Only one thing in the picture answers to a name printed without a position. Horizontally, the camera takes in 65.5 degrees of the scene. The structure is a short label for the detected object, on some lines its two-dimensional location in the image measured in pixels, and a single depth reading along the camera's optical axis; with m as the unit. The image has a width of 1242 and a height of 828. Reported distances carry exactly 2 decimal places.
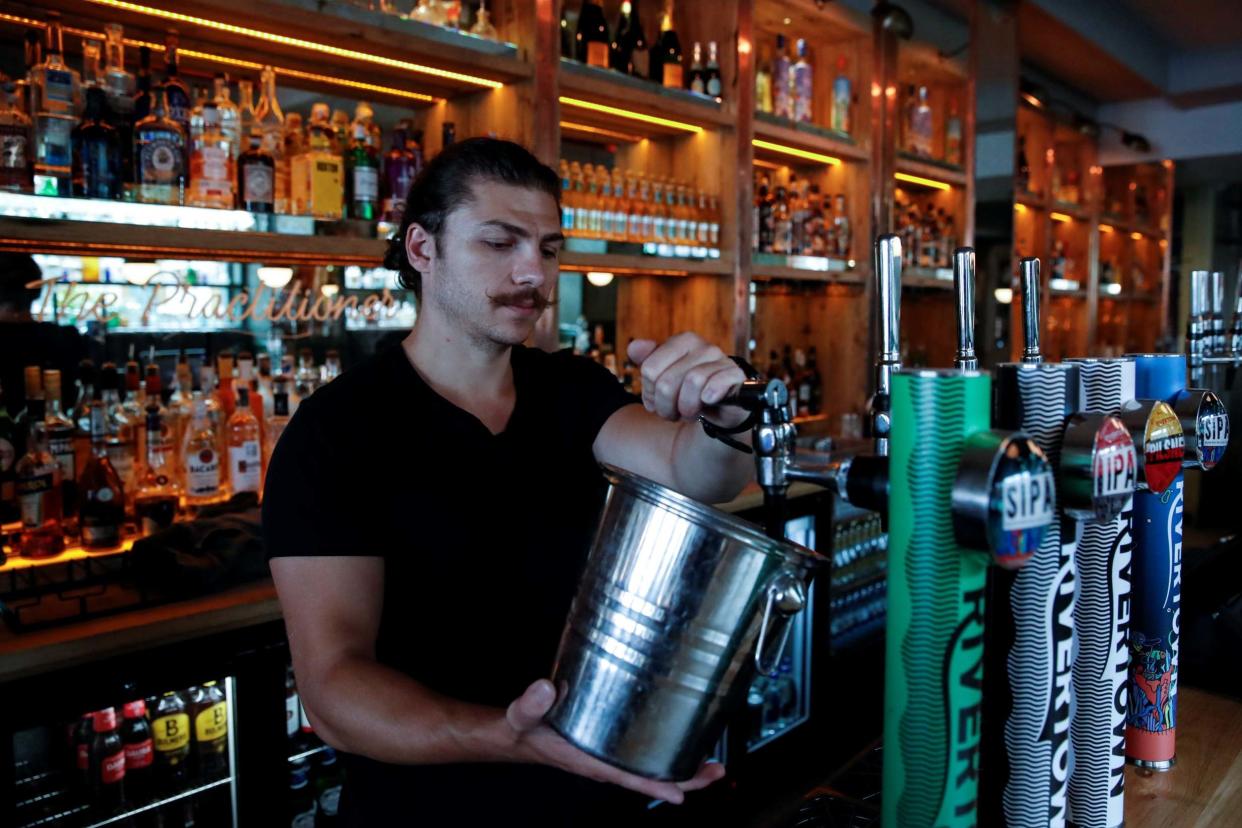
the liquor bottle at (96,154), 1.83
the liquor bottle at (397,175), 2.32
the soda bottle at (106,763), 1.71
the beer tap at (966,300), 0.77
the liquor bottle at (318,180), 2.15
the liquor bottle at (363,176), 2.20
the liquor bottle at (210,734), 1.83
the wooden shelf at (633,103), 2.58
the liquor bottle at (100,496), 1.86
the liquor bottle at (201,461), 2.04
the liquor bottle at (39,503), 1.83
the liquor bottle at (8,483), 1.85
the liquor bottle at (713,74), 3.10
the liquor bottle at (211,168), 1.97
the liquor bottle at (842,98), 3.75
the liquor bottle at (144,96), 1.95
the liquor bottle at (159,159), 1.90
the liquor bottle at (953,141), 4.53
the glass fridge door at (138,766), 1.68
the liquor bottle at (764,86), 3.56
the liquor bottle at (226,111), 2.03
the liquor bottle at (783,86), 3.58
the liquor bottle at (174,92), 1.93
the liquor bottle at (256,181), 2.02
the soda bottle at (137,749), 1.75
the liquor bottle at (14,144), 1.74
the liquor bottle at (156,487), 1.97
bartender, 0.94
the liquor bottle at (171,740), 1.78
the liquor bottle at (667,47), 3.21
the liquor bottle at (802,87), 3.62
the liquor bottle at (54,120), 1.76
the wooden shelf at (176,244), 1.69
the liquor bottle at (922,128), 4.29
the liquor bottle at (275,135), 2.17
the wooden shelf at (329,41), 1.91
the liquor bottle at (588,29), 3.09
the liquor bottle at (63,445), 1.92
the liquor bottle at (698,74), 3.12
